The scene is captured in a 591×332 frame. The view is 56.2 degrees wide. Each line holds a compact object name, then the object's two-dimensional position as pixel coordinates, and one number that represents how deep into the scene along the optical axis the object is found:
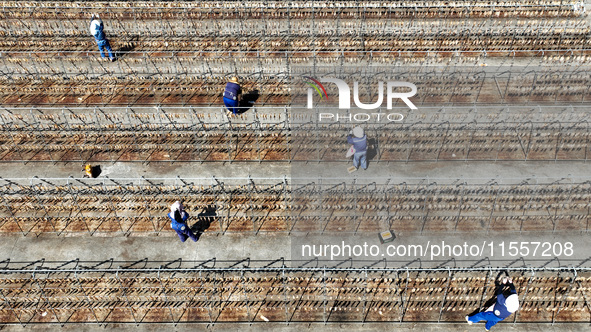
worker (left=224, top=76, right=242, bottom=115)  25.83
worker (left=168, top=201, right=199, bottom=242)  20.86
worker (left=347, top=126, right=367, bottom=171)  23.23
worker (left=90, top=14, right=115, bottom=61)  28.84
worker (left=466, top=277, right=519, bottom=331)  18.47
